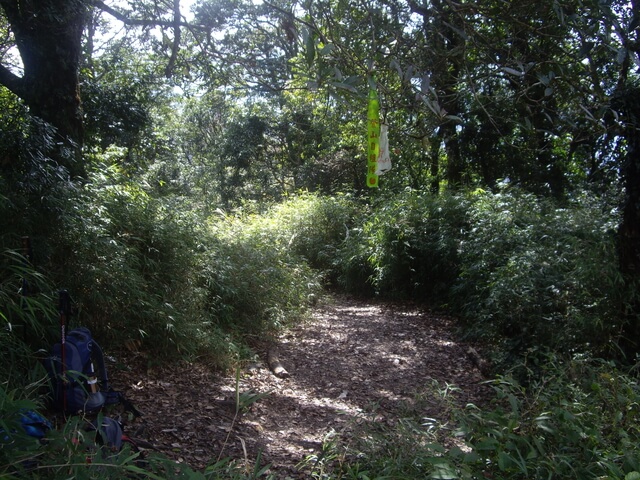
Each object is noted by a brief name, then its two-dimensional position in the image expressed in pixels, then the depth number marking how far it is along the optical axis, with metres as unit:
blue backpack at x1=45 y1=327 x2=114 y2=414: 2.89
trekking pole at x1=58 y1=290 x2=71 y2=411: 2.89
